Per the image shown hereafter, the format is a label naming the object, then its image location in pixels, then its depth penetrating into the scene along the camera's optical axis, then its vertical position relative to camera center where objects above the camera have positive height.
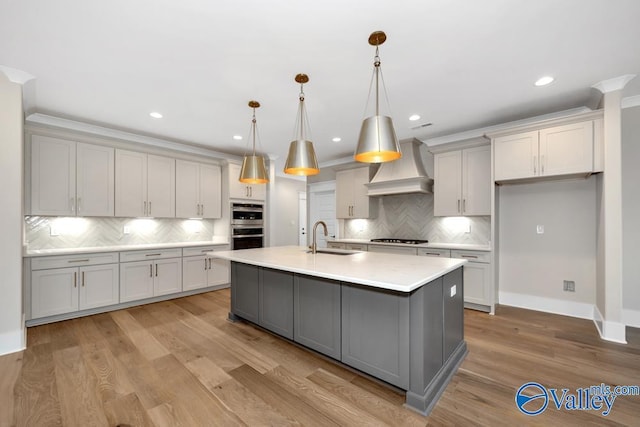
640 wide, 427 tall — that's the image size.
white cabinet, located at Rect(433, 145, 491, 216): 3.90 +0.46
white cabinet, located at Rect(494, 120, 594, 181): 3.04 +0.73
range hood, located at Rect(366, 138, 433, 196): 4.42 +0.64
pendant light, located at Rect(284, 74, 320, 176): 2.56 +0.53
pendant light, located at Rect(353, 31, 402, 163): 1.97 +0.57
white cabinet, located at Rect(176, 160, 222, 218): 4.71 +0.41
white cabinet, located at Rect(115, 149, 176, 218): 4.08 +0.45
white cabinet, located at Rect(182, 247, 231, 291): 4.53 -1.00
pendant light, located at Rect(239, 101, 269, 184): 2.97 +0.46
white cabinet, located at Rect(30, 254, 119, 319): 3.25 -0.92
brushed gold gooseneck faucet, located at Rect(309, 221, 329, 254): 3.08 -0.38
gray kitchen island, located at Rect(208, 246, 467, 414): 1.83 -0.80
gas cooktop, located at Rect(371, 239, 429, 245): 4.43 -0.48
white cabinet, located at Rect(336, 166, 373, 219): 5.23 +0.37
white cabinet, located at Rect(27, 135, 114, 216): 3.41 +0.47
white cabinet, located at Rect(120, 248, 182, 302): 3.90 -0.92
